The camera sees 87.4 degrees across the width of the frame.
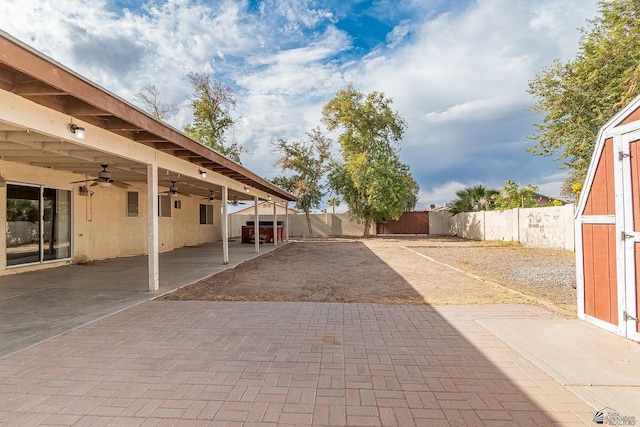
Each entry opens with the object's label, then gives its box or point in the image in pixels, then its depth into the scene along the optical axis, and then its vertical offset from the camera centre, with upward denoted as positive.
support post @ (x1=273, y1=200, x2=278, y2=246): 17.42 -0.67
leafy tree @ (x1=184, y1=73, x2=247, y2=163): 23.38 +7.80
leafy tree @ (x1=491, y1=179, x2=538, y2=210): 16.27 +1.10
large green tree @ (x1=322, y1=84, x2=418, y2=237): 22.86 +5.24
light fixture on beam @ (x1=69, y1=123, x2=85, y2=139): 4.31 +1.22
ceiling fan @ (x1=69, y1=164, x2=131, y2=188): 7.66 +1.06
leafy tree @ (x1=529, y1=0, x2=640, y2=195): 11.73 +5.13
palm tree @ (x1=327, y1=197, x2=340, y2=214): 25.45 +1.38
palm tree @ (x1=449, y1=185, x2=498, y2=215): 19.97 +1.24
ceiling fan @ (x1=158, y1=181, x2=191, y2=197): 10.36 +1.02
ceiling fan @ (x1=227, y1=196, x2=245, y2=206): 20.32 +1.27
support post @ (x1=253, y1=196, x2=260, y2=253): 13.91 -0.27
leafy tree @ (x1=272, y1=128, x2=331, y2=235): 25.14 +4.26
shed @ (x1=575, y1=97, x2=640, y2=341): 3.44 -0.16
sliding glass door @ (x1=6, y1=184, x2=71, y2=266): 7.95 +0.01
